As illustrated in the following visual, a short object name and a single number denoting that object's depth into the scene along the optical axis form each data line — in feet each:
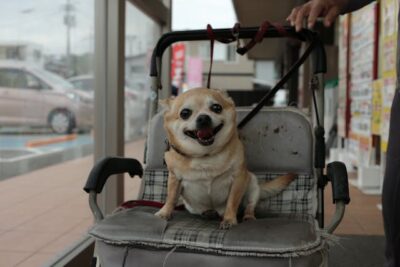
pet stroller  4.16
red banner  30.19
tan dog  5.00
